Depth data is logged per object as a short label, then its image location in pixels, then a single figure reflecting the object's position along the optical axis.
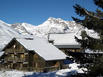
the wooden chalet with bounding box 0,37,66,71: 45.47
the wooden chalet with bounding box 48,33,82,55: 63.53
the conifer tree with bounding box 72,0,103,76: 13.60
